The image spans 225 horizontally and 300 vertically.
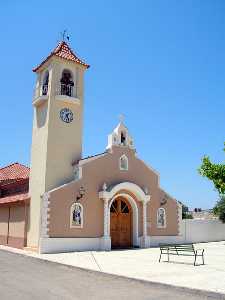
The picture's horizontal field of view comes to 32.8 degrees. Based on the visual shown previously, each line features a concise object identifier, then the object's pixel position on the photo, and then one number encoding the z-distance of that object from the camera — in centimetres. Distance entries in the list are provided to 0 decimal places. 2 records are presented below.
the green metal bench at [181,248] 1503
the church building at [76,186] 2105
